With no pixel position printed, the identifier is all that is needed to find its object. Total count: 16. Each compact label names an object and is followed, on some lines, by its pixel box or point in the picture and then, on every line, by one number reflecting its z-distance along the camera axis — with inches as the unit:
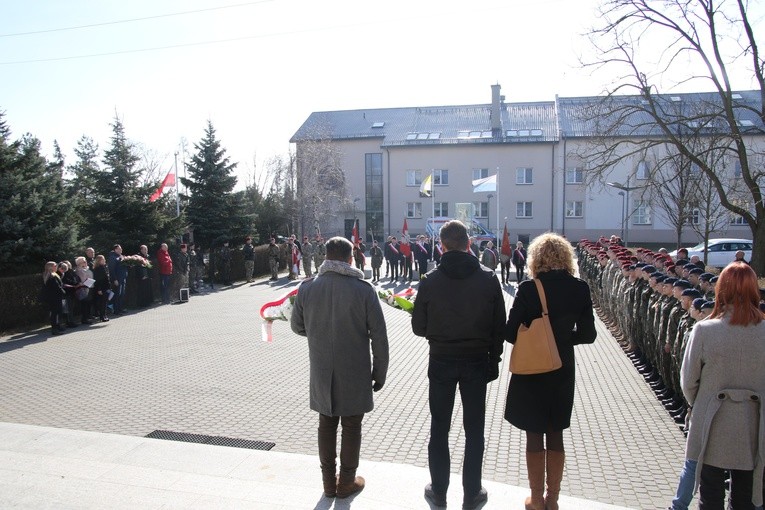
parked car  1093.1
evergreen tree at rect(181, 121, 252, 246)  1008.2
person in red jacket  706.8
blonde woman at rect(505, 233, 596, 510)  159.9
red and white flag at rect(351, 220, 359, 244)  947.0
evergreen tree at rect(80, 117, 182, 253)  789.2
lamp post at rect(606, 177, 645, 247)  1648.4
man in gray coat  175.9
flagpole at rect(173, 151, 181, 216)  892.7
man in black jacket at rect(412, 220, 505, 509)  165.0
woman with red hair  136.4
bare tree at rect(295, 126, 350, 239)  1831.9
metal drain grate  238.5
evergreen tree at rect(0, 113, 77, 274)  578.9
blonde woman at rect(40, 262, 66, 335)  519.5
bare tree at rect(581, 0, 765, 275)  732.0
